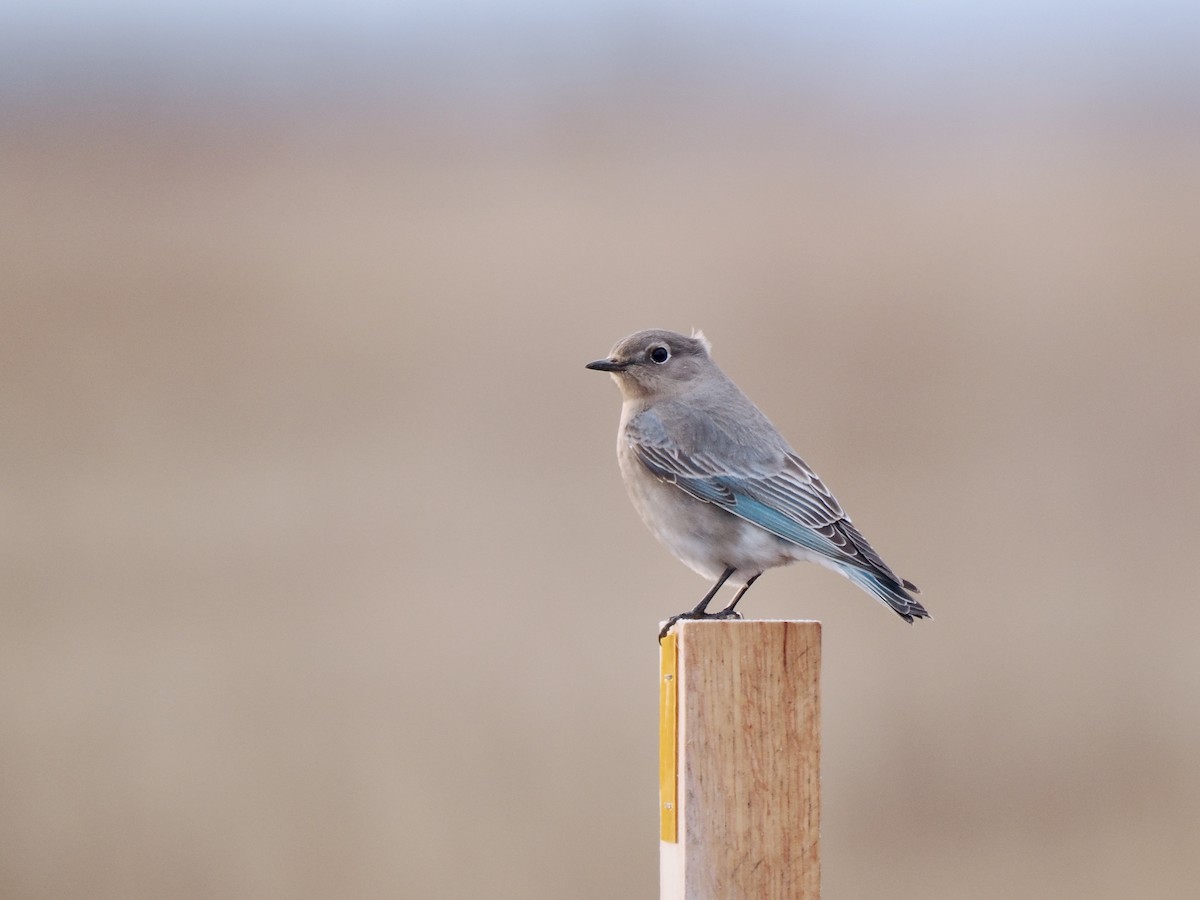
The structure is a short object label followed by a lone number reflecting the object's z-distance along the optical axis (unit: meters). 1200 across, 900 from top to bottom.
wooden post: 6.45
